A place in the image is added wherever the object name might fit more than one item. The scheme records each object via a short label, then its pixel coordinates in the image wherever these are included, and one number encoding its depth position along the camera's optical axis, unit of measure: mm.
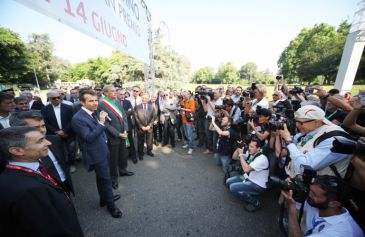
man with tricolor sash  3430
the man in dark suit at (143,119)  4844
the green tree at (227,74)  92250
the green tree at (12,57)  31344
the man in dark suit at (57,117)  3938
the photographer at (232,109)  4469
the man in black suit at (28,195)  1084
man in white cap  1724
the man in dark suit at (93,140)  2469
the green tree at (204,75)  103794
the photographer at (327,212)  1395
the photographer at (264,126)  3164
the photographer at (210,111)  5050
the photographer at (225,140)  4020
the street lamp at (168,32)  11575
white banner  1865
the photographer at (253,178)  2778
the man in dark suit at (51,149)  1991
